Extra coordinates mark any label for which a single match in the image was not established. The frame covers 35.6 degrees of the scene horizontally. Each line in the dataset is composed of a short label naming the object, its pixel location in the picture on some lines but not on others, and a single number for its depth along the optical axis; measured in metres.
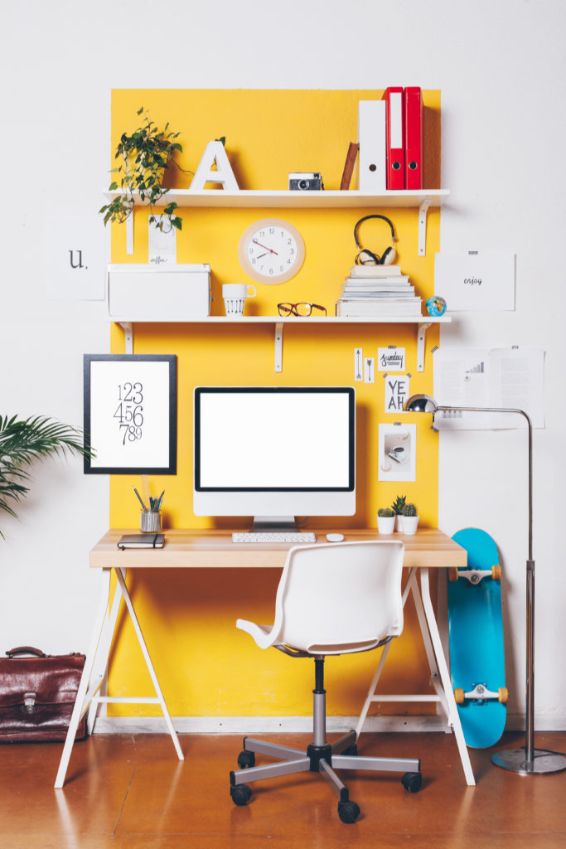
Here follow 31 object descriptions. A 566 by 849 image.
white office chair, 2.61
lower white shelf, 3.17
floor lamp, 3.07
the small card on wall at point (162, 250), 3.42
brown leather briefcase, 3.27
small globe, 3.25
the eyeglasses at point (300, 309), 3.35
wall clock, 3.41
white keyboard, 3.06
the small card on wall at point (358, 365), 3.44
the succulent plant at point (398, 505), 3.31
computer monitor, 3.23
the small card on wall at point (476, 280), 3.44
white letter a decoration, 3.27
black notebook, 2.98
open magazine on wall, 3.46
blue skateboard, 3.27
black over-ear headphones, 3.33
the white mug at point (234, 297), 3.21
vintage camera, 3.23
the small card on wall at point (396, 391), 3.45
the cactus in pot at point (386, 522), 3.25
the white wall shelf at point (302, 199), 3.21
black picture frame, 3.41
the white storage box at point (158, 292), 3.18
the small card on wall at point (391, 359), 3.45
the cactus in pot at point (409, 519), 3.26
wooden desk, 2.89
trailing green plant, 3.20
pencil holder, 3.26
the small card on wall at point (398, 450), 3.45
